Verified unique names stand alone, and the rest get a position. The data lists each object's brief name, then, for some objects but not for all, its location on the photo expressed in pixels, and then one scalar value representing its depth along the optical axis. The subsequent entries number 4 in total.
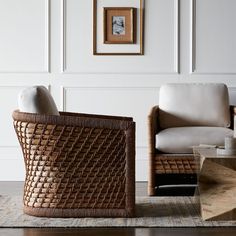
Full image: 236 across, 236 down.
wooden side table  3.72
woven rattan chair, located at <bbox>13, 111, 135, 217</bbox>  3.86
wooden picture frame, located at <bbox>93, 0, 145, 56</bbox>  6.24
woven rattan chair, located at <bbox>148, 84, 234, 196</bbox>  4.97
